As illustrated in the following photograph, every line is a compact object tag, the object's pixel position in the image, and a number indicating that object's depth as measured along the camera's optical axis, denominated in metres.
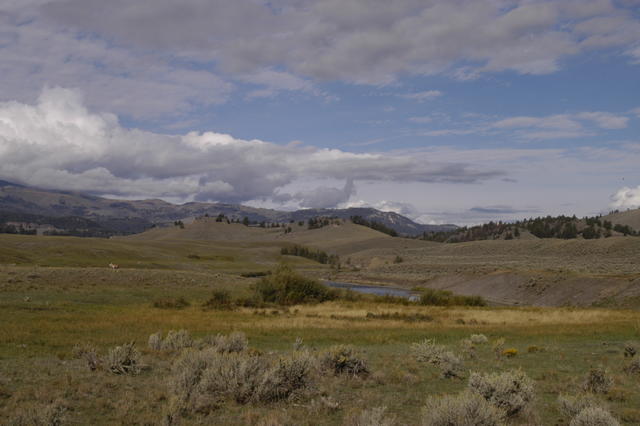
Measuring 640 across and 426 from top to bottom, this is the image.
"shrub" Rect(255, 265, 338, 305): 46.31
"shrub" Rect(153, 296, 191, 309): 35.50
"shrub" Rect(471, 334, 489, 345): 20.55
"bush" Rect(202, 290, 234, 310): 36.75
